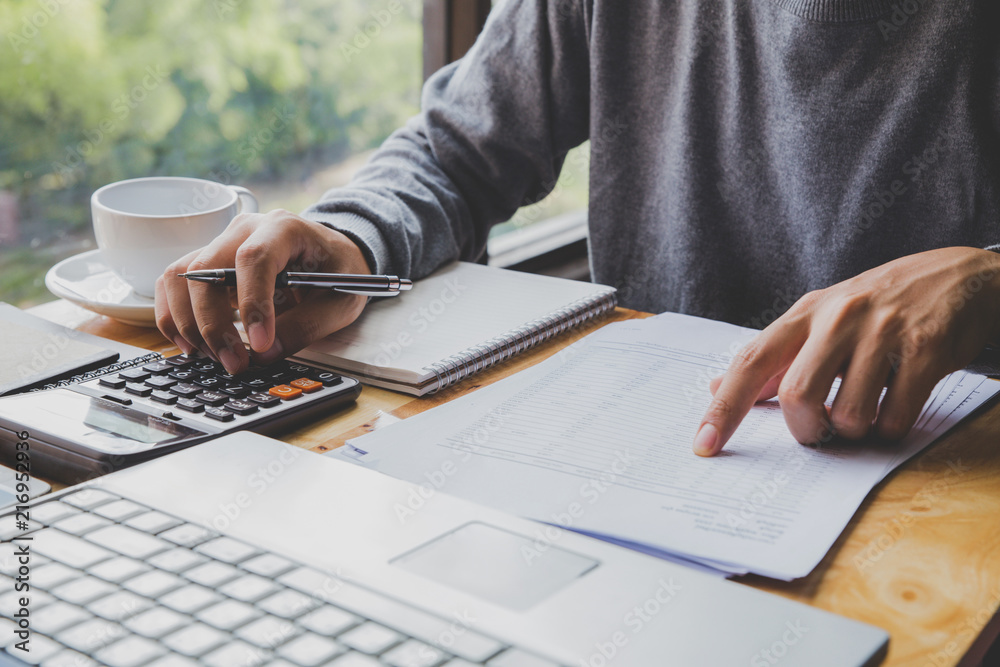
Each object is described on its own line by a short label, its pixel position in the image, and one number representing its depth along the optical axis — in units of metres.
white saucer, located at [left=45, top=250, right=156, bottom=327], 0.76
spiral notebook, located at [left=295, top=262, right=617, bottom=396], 0.67
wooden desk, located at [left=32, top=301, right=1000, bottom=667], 0.39
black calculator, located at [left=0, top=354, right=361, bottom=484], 0.51
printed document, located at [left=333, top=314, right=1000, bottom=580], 0.45
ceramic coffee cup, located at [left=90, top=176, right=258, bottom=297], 0.75
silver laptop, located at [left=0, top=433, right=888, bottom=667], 0.33
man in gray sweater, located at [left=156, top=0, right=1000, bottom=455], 0.58
